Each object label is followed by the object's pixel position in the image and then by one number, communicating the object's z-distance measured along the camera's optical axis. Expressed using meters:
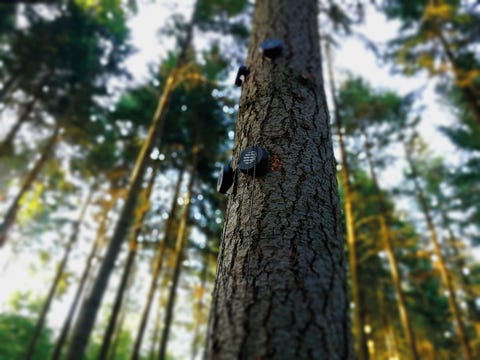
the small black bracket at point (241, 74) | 2.17
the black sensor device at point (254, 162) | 1.46
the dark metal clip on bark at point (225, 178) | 1.58
